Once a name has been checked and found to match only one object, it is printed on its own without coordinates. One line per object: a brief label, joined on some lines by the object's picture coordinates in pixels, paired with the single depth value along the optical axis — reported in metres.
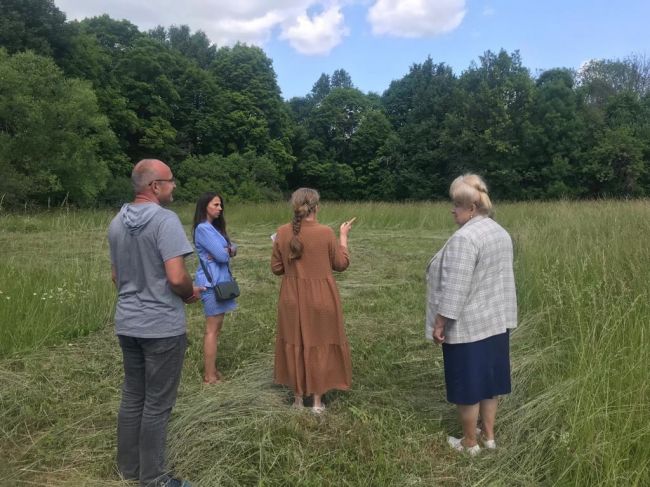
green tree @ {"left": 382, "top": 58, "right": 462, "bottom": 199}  37.94
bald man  2.48
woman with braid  3.41
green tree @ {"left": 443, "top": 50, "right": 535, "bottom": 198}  34.53
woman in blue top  4.00
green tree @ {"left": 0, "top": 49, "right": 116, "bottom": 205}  18.31
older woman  2.71
